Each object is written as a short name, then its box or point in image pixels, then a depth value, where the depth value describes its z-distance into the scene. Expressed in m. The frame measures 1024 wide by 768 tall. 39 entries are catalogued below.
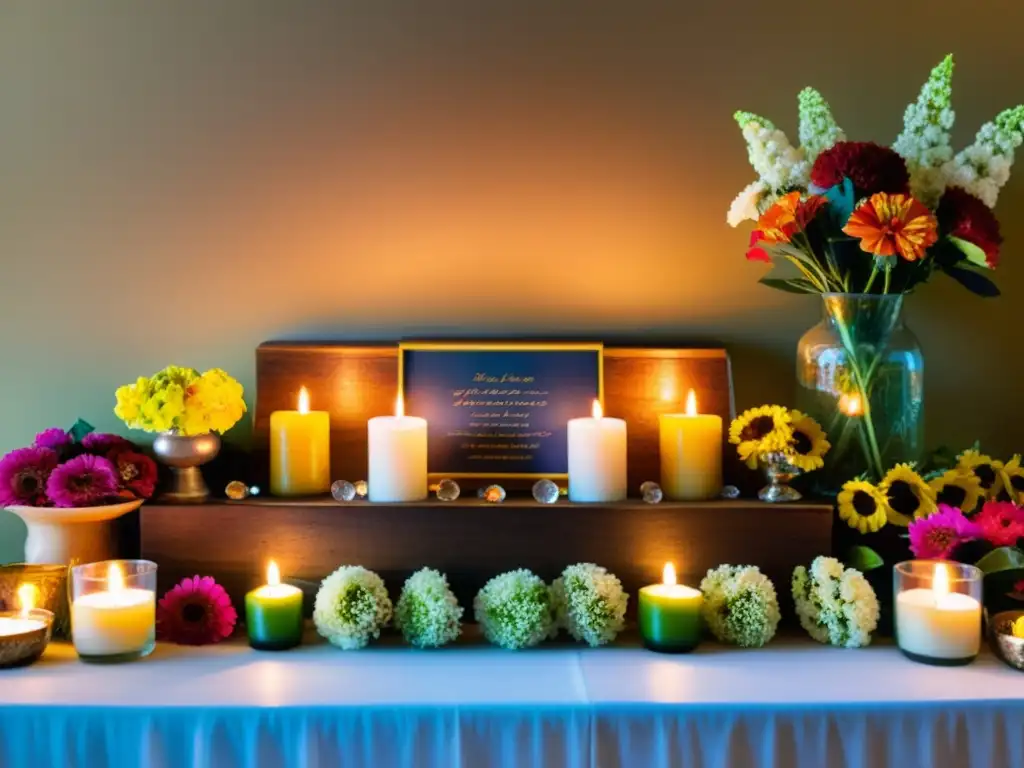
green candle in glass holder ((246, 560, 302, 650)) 1.40
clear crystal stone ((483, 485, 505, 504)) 1.55
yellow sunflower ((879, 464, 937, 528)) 1.51
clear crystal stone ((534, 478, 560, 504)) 1.55
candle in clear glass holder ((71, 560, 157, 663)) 1.36
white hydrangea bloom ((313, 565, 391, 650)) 1.41
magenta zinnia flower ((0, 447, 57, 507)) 1.52
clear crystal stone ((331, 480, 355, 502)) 1.56
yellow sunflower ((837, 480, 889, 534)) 1.50
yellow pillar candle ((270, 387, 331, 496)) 1.59
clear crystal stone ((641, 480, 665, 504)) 1.56
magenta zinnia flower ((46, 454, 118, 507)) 1.50
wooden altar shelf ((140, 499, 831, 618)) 1.52
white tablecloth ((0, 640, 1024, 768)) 1.21
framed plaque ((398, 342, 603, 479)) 1.66
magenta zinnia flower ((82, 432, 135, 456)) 1.59
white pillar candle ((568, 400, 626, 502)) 1.54
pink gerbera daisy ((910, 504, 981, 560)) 1.44
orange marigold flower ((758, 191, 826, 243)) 1.44
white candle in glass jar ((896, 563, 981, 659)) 1.34
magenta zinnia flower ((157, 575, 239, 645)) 1.45
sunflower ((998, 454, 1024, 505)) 1.54
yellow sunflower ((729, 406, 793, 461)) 1.54
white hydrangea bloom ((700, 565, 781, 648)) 1.42
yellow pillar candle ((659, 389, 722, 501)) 1.57
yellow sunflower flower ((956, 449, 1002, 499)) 1.56
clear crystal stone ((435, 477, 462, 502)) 1.57
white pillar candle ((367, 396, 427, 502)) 1.54
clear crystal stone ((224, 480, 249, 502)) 1.56
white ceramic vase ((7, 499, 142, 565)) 1.52
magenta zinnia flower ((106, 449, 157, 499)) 1.56
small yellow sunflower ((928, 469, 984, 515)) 1.53
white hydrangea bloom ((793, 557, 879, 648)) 1.42
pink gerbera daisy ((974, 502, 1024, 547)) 1.42
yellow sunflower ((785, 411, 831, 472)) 1.54
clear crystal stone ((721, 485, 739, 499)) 1.59
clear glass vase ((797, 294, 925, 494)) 1.53
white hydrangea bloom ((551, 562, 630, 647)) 1.42
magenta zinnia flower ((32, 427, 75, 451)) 1.59
